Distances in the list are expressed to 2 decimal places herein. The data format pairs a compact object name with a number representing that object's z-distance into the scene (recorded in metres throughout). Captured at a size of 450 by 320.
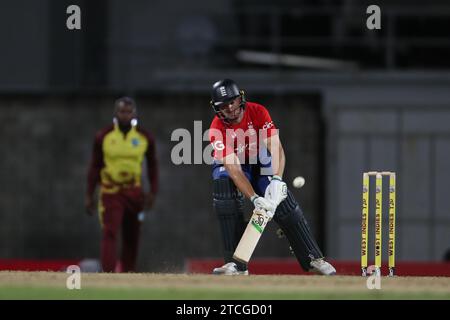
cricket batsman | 12.35
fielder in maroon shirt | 15.37
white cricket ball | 12.32
